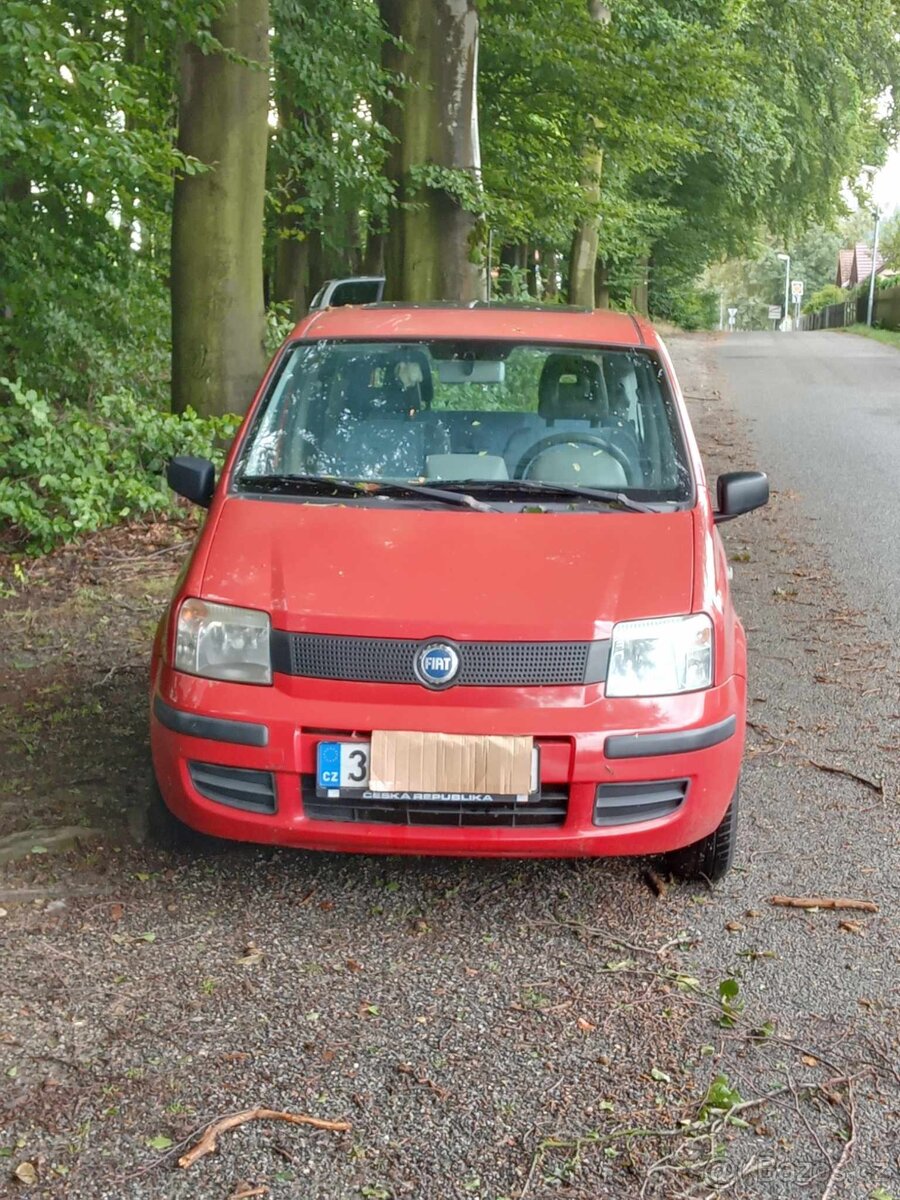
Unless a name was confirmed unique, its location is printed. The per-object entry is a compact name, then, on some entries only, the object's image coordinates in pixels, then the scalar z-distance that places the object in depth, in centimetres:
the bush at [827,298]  7466
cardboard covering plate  359
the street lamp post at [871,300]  5003
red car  362
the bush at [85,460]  866
